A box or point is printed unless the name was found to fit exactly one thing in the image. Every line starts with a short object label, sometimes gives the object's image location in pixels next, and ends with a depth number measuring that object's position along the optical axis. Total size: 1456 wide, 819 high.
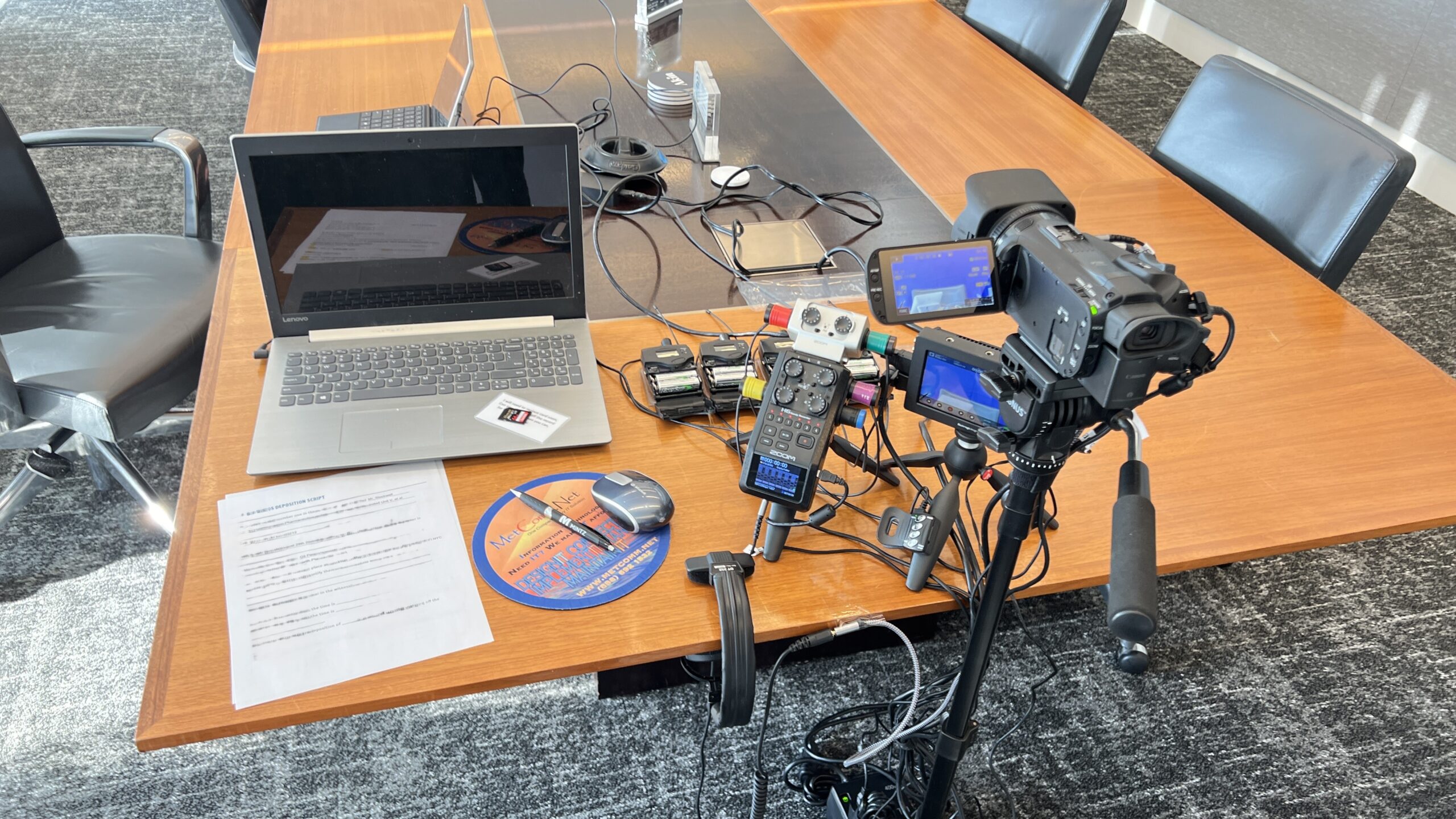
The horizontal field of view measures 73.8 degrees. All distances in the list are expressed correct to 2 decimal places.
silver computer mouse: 1.08
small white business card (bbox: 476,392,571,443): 1.20
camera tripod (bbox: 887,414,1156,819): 0.70
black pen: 1.08
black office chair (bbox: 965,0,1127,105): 2.12
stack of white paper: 0.95
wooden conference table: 0.97
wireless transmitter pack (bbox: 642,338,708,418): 1.25
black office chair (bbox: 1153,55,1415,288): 1.56
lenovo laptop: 1.17
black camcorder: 0.70
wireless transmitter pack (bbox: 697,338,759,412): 1.26
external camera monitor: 0.87
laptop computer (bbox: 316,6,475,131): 1.76
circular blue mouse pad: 1.03
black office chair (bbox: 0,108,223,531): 1.54
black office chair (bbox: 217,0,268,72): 2.25
